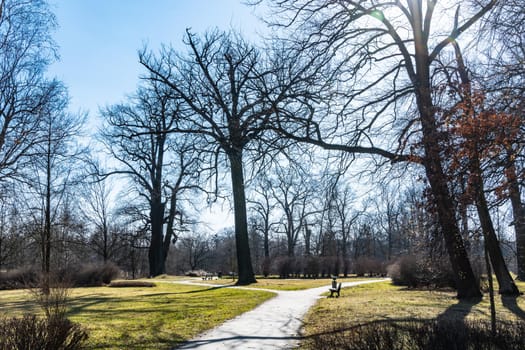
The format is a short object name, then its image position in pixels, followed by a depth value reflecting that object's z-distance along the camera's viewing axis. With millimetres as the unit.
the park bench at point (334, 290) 18842
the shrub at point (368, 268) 49616
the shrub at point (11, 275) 29553
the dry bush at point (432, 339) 5410
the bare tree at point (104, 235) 51656
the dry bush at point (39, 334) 5348
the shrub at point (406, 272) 24531
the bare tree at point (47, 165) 18766
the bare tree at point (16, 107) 16125
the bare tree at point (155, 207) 40875
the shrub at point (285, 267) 45406
